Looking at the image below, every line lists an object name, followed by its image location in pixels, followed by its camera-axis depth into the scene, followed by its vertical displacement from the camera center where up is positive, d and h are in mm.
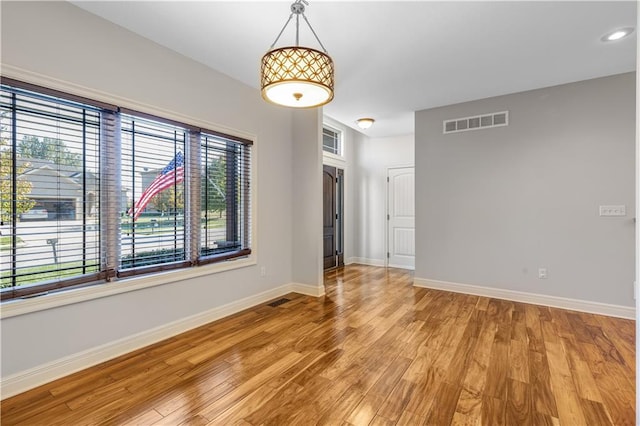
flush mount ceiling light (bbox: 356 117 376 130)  4882 +1508
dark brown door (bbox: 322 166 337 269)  5770 -102
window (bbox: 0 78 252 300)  2012 +166
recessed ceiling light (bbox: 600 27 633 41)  2562 +1586
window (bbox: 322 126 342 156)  5871 +1456
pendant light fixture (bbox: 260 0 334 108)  1757 +862
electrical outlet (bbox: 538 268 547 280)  3782 -810
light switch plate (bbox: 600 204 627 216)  3389 +9
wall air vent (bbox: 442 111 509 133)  4043 +1284
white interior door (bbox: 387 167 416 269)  5988 -146
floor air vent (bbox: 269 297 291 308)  3767 -1206
